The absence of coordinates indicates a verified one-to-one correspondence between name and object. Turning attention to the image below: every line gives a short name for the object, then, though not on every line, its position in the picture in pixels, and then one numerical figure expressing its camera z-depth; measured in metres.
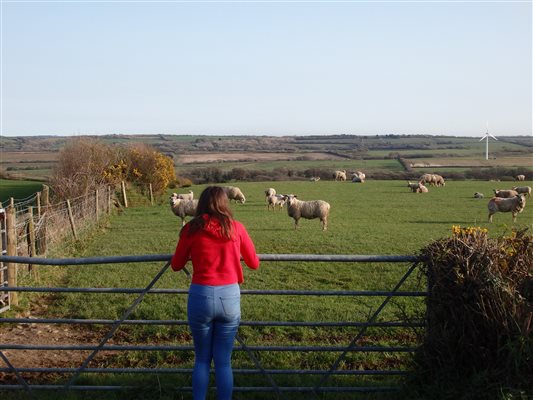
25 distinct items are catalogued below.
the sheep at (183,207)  28.47
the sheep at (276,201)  35.78
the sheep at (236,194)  40.00
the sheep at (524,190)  43.16
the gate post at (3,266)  11.20
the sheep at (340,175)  73.19
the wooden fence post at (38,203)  16.57
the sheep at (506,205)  28.59
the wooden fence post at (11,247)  11.38
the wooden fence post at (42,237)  16.23
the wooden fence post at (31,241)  13.72
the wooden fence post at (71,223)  19.73
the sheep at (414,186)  48.39
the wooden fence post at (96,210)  27.08
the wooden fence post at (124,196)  38.75
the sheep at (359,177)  66.83
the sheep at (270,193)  37.74
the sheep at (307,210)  26.42
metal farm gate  5.87
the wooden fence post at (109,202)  32.97
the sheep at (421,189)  47.92
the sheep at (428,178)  56.82
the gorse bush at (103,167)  33.69
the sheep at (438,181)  57.33
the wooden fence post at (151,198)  42.12
